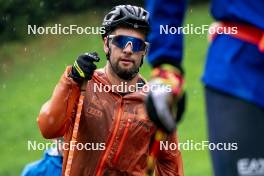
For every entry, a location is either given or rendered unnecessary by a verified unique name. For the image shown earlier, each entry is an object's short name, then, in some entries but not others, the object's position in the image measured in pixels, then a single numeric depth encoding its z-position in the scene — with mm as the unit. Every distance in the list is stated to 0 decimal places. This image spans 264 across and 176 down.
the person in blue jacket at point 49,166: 14063
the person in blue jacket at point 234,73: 7586
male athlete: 11504
